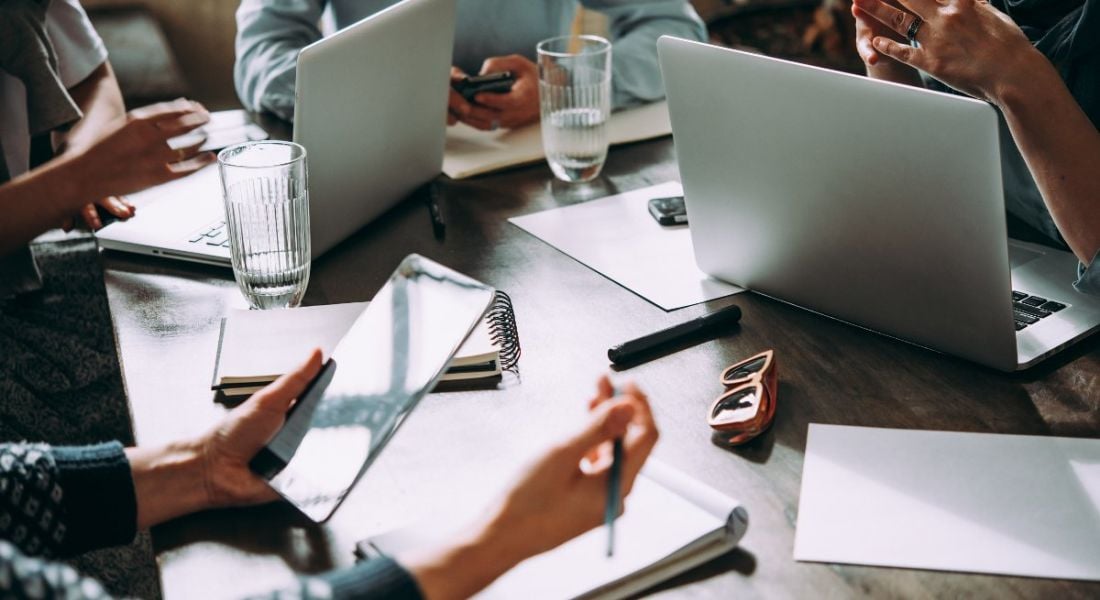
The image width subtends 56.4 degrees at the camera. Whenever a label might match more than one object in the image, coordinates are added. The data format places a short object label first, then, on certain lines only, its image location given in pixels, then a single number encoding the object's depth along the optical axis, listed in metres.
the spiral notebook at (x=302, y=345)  0.90
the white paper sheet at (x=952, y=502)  0.69
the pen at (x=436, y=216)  1.23
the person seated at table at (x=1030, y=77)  1.00
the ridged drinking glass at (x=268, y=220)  0.97
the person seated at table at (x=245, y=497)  0.61
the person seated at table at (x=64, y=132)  1.14
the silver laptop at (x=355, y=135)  1.08
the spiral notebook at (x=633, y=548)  0.67
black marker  0.94
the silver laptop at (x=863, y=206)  0.85
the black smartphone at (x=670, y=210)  1.23
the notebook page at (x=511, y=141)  1.42
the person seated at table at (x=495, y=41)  1.52
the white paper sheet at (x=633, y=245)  1.08
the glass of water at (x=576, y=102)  1.28
